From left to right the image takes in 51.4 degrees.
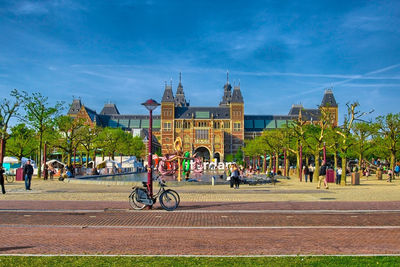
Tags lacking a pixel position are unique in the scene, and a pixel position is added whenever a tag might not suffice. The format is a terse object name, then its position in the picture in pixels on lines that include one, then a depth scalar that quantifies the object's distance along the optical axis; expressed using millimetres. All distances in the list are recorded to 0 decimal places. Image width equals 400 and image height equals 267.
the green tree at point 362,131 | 47319
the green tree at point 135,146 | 79025
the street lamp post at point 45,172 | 38562
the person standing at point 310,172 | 36406
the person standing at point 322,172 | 25570
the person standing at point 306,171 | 36444
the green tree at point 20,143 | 58750
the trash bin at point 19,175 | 36281
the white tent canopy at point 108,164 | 51475
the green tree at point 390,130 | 43031
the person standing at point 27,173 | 23391
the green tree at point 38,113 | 41250
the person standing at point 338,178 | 31975
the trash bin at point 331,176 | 32906
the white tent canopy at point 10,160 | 53916
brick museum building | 126812
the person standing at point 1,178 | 20891
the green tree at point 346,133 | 30267
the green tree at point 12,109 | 38938
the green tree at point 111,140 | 61750
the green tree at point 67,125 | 46562
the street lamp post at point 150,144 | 14742
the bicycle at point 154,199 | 14305
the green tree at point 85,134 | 51688
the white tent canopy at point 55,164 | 50875
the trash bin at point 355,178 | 30781
